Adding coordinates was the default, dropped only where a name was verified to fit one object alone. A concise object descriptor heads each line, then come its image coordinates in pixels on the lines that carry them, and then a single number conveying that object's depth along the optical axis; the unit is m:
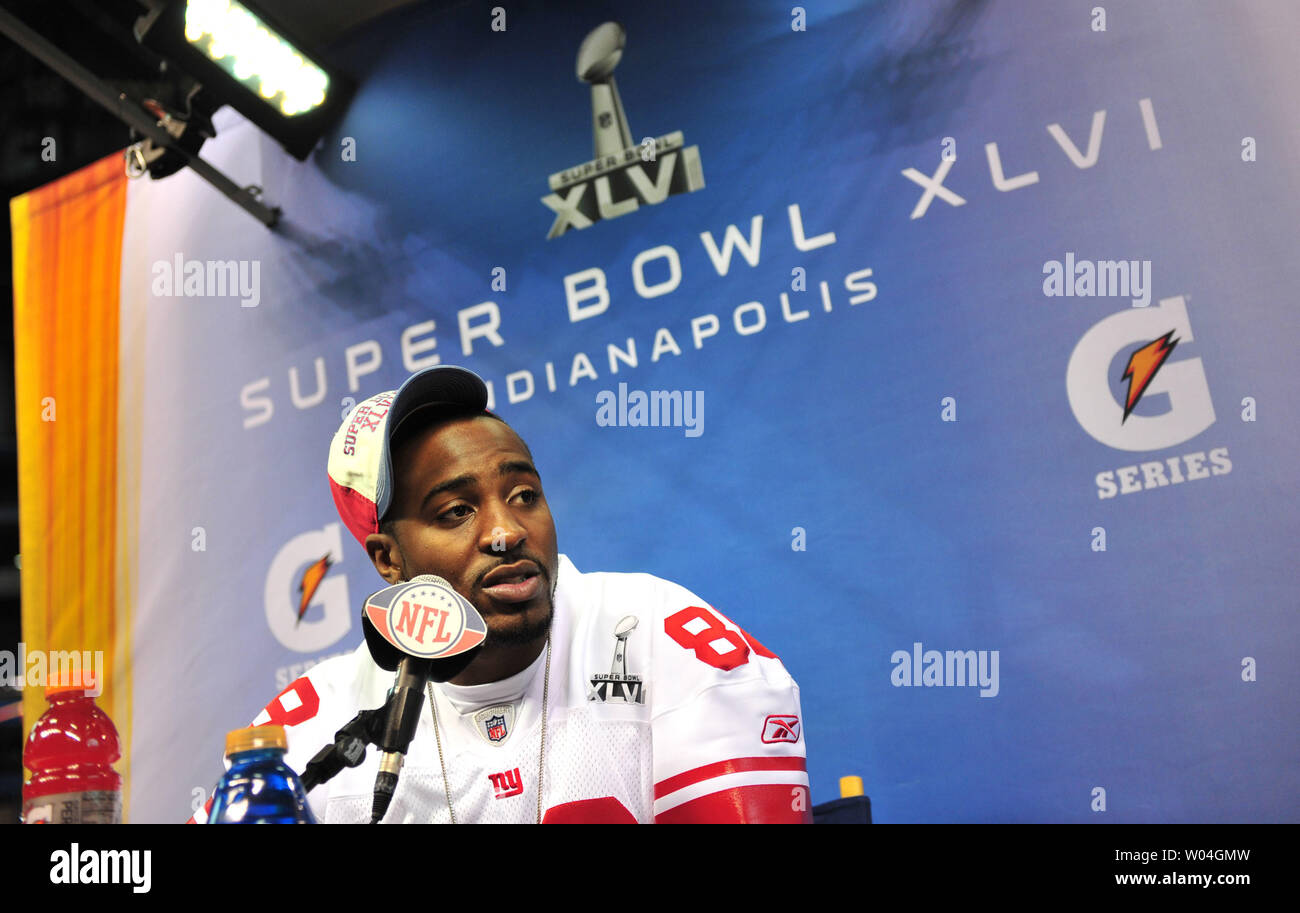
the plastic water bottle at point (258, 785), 1.04
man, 1.58
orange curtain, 3.13
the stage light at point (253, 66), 2.86
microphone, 1.08
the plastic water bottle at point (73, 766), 1.43
